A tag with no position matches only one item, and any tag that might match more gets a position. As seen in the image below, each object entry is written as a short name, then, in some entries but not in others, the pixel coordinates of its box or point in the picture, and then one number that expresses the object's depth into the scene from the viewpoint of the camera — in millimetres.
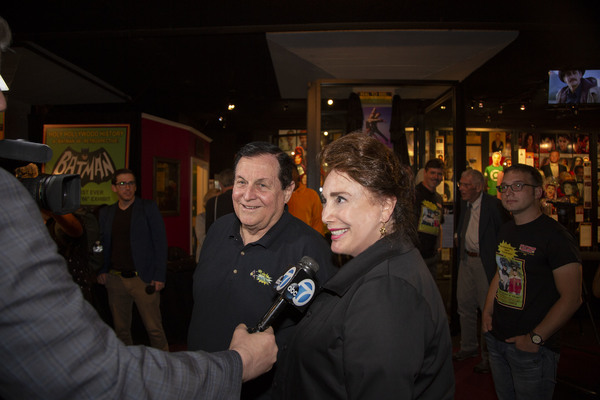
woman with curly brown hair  936
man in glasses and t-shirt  2010
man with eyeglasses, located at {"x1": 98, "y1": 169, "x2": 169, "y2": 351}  3752
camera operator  628
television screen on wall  5203
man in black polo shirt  1677
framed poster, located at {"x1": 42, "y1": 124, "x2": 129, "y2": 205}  6758
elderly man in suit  3793
